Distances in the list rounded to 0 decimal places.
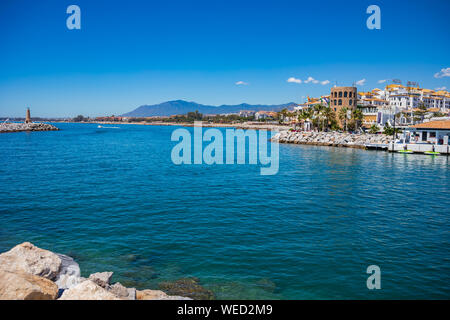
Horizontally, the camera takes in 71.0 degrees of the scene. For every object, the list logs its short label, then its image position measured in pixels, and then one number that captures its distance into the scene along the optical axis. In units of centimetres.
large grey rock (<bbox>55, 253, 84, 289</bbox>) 856
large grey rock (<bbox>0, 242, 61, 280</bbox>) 833
